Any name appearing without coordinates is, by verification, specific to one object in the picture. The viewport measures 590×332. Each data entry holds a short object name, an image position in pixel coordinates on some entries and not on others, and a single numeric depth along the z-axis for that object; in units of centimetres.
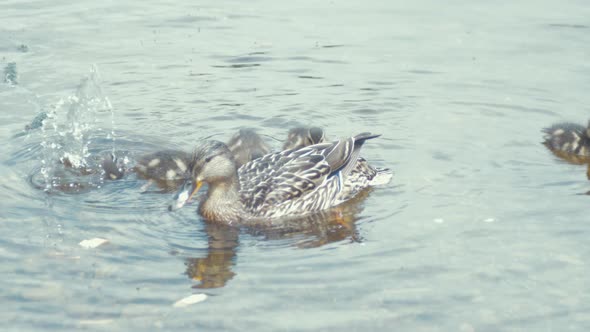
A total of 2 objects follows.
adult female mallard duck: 1425
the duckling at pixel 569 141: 1723
